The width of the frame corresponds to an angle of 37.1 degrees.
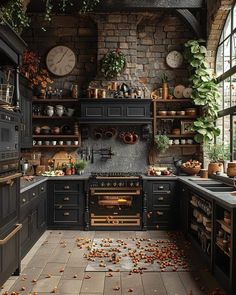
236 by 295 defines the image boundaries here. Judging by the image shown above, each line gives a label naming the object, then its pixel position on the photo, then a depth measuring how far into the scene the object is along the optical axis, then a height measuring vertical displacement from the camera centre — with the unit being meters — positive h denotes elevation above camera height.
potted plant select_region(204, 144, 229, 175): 5.77 -0.15
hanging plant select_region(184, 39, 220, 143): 6.21 +0.99
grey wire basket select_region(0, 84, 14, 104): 3.74 +0.59
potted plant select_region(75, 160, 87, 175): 6.41 -0.33
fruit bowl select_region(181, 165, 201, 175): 6.29 -0.39
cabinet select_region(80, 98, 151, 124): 6.31 +0.66
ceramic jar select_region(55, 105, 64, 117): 6.53 +0.70
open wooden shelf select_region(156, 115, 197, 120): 6.57 +0.58
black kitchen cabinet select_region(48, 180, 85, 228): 6.04 -0.97
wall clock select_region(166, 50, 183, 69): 6.77 +1.71
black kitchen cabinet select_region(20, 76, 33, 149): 5.59 +0.60
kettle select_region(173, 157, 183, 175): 6.70 -0.31
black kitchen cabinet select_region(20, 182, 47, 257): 4.45 -0.95
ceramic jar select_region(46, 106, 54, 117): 6.51 +0.68
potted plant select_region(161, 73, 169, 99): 6.60 +1.13
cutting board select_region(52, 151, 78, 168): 6.76 -0.18
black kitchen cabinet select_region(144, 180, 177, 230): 6.07 -0.97
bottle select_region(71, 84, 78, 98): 6.63 +1.07
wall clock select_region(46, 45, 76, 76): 6.76 +1.69
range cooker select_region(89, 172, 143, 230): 6.02 -0.93
